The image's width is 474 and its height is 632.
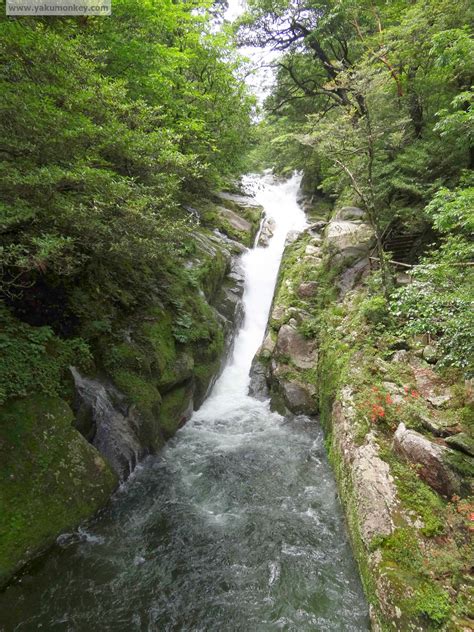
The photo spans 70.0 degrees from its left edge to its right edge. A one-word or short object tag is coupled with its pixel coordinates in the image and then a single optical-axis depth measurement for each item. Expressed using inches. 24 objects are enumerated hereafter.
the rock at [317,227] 630.5
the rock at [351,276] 444.7
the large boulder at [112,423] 241.9
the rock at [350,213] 542.5
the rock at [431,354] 266.5
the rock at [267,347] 429.1
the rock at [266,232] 634.1
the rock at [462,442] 189.5
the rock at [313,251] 538.4
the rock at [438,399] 231.0
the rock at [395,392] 245.8
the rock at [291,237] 615.7
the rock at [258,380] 400.5
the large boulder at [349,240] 466.3
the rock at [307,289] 467.2
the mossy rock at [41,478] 173.5
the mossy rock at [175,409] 303.6
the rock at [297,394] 357.7
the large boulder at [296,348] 395.5
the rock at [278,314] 447.8
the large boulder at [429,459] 182.5
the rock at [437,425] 207.5
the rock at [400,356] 283.1
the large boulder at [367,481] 180.7
